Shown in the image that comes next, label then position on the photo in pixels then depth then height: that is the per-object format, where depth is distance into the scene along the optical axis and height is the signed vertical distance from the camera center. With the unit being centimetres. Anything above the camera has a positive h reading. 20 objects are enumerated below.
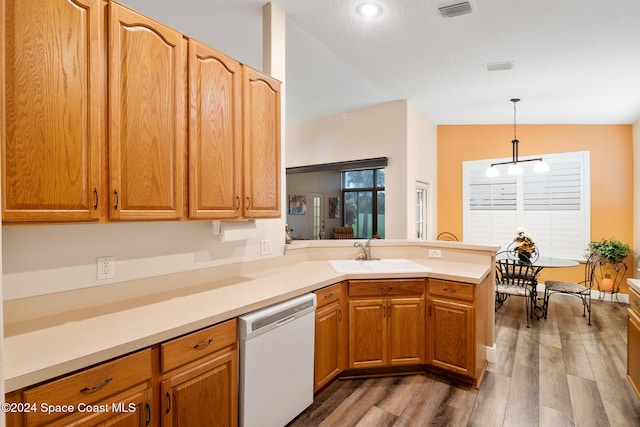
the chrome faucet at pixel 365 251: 304 -37
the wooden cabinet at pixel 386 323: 249 -87
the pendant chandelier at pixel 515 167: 416 +60
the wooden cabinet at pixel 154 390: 108 -70
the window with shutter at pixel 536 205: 490 +13
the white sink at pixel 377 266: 261 -47
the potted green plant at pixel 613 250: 441 -53
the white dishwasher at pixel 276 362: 169 -86
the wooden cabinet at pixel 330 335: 223 -90
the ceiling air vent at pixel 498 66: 325 +151
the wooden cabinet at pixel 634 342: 205 -86
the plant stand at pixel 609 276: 461 -94
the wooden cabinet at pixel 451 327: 239 -88
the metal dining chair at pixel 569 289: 376 -91
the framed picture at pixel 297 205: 803 +19
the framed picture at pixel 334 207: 784 +13
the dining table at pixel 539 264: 388 -64
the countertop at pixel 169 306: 117 -49
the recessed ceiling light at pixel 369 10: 239 +155
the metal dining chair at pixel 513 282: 368 -88
